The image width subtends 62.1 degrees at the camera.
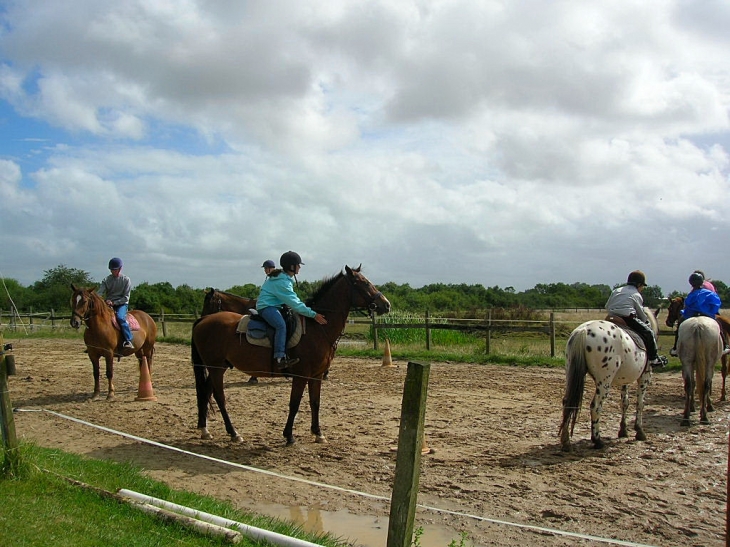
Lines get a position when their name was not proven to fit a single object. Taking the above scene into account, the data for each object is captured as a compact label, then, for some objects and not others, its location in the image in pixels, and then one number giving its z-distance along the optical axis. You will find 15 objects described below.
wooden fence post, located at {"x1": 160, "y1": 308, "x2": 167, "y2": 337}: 27.38
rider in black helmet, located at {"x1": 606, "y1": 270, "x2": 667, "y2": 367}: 8.41
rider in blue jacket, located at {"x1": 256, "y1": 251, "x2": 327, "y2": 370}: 7.91
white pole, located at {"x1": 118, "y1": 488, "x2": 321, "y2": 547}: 4.27
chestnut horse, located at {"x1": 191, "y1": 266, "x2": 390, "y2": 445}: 8.12
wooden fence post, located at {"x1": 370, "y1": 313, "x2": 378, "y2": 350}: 20.47
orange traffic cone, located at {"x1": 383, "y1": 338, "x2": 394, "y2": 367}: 16.50
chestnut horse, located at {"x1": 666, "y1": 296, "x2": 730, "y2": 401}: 11.52
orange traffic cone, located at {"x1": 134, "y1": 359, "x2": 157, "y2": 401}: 11.32
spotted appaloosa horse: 7.66
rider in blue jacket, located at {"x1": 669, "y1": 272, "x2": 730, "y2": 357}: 10.30
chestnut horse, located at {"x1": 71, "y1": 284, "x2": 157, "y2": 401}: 11.02
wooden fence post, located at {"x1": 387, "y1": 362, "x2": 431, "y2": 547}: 3.69
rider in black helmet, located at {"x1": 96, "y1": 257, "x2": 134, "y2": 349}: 11.85
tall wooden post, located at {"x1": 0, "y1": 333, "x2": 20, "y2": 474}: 5.54
